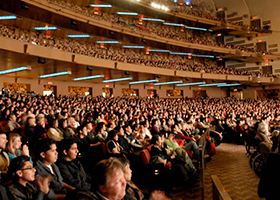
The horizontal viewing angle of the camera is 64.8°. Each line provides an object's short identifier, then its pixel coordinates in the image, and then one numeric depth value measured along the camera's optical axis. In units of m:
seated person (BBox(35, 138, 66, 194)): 2.33
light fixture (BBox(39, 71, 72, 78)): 14.59
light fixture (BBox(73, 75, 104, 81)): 16.84
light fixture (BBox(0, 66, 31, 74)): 12.55
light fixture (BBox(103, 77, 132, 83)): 18.40
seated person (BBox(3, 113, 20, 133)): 4.62
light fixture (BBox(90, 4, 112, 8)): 19.88
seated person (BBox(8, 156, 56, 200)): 1.79
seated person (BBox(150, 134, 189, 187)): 3.79
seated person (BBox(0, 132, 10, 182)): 2.49
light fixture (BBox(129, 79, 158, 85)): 20.44
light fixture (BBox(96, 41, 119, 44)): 19.66
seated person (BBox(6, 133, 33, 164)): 2.69
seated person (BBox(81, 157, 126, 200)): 1.31
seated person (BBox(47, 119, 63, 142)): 4.21
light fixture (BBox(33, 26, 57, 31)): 15.52
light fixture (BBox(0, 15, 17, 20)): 13.37
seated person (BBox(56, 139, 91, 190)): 2.59
